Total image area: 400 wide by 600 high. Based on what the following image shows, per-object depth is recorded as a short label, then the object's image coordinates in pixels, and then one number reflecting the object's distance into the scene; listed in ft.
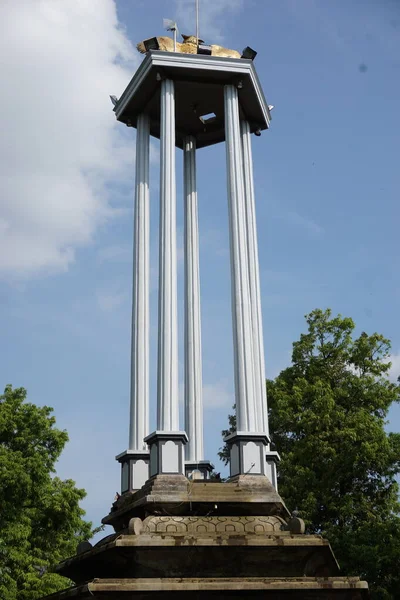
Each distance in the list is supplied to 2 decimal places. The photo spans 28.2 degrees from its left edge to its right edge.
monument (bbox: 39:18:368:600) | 40.78
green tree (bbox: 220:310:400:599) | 77.97
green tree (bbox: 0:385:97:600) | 71.41
